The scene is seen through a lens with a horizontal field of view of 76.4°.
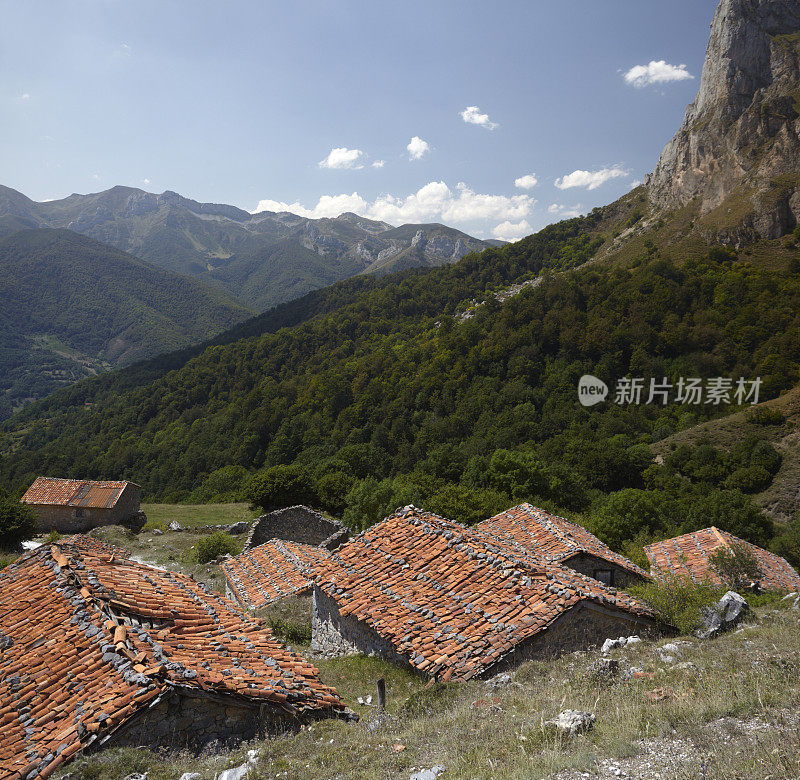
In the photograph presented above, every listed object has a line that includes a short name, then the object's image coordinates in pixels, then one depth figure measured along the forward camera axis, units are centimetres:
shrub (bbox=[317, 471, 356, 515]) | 3694
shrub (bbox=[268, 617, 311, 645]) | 1260
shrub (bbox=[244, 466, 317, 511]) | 3641
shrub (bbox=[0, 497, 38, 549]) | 2628
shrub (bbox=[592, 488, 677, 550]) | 2550
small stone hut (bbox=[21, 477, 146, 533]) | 3394
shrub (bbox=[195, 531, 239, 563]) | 2448
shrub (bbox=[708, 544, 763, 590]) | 1484
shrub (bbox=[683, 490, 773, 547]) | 2720
